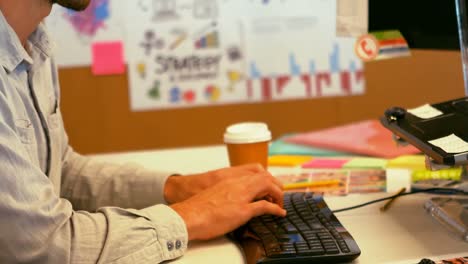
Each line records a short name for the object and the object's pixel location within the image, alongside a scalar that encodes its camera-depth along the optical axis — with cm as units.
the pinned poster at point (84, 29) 233
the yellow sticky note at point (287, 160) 155
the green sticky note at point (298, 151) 160
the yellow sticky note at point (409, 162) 149
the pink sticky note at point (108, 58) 235
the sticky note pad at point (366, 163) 151
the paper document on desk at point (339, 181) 141
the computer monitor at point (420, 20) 140
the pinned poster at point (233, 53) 236
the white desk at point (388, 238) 116
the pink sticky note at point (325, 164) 152
